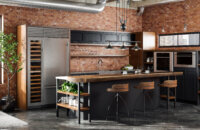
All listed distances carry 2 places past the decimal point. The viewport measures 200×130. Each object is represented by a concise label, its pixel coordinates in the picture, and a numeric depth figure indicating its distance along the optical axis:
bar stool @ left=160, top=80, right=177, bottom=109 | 8.52
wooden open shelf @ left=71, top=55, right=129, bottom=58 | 10.52
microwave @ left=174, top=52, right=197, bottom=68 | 9.83
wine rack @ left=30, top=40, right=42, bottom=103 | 8.85
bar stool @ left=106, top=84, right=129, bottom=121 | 7.16
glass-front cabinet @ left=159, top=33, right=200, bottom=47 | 10.56
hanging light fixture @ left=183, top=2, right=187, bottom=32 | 10.83
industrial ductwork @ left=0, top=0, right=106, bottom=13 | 7.92
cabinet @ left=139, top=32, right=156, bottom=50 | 11.53
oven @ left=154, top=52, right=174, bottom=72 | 10.55
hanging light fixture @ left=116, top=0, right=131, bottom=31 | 11.66
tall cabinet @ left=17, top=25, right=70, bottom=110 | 8.79
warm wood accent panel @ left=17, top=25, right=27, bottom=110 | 8.82
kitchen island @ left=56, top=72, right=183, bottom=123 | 7.07
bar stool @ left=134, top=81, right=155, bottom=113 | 7.82
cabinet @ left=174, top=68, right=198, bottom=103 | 9.80
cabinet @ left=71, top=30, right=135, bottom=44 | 10.23
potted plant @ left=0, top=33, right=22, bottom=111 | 8.52
